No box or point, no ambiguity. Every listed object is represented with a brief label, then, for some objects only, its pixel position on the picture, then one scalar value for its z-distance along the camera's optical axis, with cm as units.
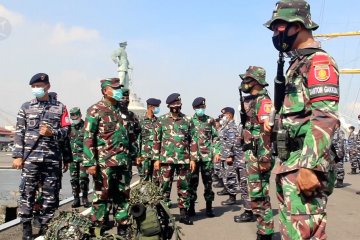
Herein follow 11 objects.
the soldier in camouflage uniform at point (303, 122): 257
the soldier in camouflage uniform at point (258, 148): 488
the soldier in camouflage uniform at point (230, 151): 816
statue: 3529
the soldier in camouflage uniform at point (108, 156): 503
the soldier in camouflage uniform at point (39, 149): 526
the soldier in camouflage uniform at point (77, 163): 819
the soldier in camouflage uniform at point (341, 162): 1077
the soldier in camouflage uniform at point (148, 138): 973
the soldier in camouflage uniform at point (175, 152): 648
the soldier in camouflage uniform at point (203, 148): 718
